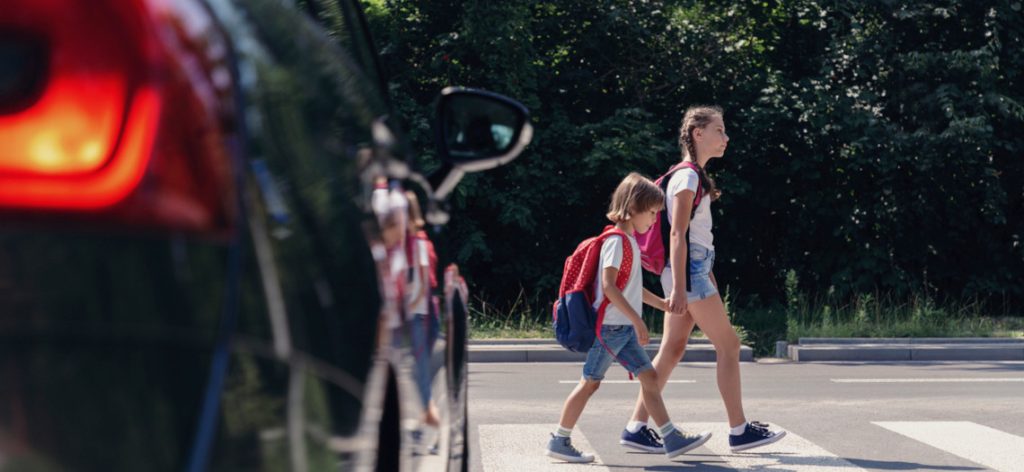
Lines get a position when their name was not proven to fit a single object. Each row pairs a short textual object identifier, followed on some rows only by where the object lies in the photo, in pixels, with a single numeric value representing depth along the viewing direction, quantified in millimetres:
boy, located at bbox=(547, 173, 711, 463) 6812
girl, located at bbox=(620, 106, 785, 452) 7102
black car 1086
